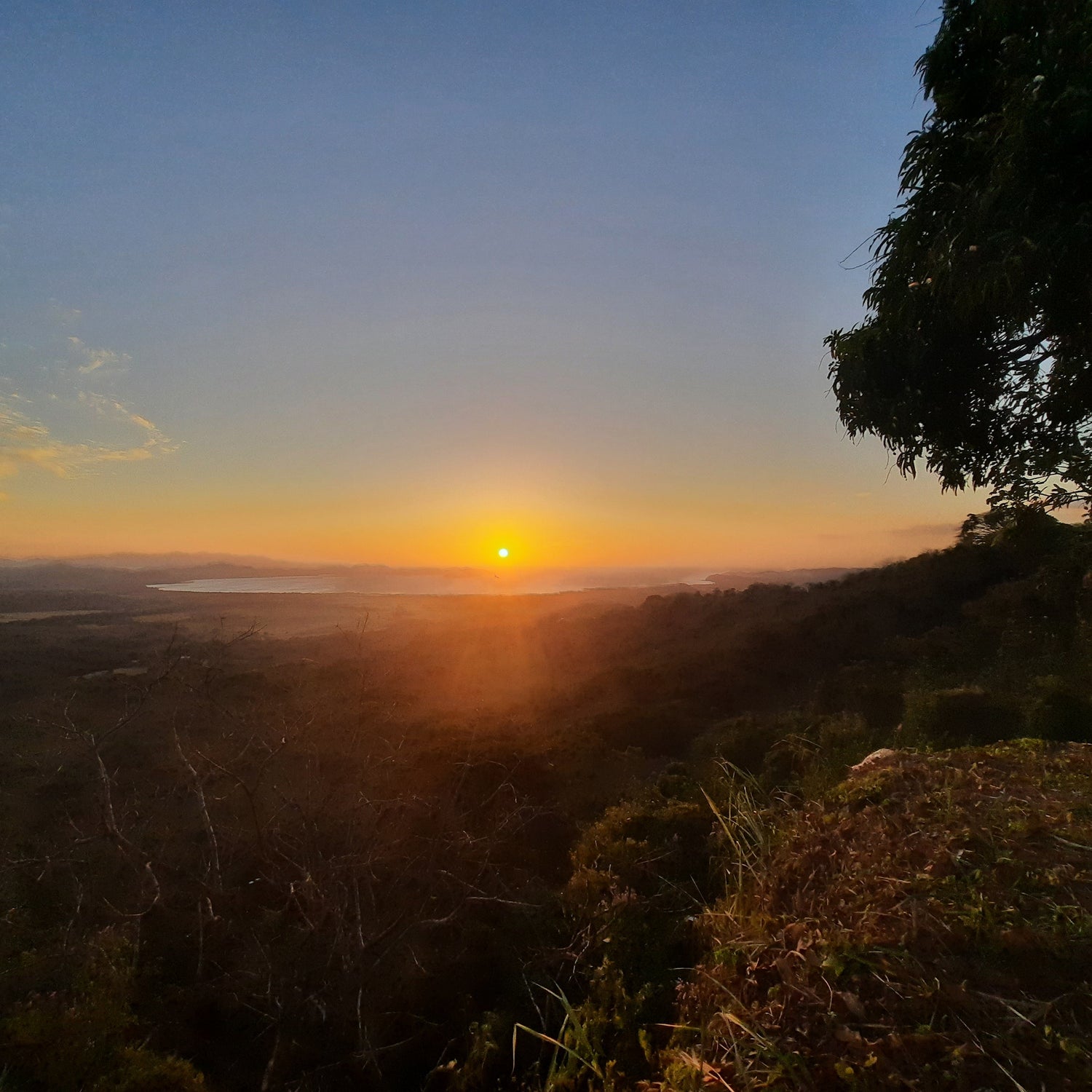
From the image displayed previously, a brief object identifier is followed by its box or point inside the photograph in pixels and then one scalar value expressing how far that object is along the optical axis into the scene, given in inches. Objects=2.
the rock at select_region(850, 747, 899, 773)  238.5
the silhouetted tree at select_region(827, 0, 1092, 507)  226.8
